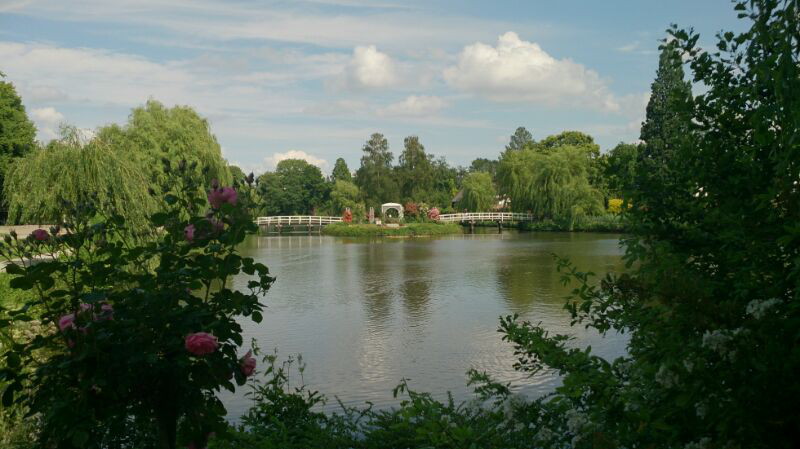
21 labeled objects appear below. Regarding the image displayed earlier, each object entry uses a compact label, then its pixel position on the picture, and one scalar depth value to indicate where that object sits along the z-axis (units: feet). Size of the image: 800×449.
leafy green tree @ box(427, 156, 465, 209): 227.20
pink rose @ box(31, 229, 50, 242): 9.93
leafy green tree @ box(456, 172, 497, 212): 194.90
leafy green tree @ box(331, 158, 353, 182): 267.39
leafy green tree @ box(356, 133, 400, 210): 222.07
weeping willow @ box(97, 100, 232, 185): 86.84
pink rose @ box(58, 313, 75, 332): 8.86
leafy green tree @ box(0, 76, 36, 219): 101.96
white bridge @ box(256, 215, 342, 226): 174.06
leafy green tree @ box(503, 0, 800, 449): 6.72
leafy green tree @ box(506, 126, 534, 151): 306.55
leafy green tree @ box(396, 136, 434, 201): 224.74
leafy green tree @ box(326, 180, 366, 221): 213.25
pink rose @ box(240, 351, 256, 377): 9.48
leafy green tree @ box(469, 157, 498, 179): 345.31
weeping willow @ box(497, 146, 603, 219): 142.82
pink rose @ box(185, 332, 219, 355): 8.34
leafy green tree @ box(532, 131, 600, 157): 202.39
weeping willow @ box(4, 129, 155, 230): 48.70
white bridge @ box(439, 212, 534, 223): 163.63
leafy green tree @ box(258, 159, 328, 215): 236.02
